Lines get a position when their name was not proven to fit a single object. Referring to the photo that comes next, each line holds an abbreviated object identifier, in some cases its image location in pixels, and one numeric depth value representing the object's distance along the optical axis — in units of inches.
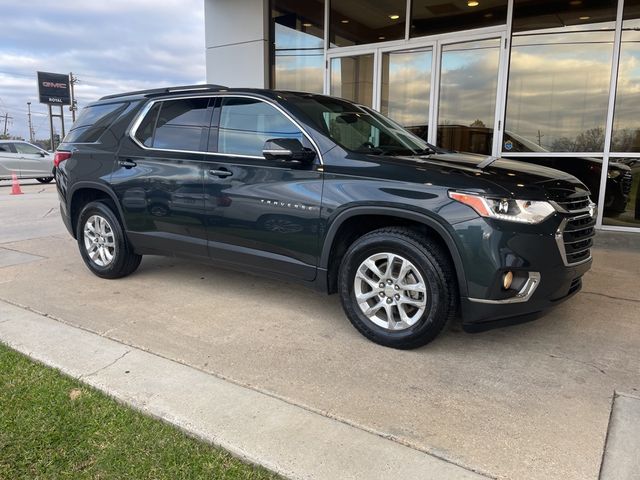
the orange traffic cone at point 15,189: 597.4
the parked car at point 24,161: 725.3
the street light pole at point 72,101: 2218.8
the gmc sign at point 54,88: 2134.6
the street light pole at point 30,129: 3535.9
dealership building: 279.1
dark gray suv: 127.8
